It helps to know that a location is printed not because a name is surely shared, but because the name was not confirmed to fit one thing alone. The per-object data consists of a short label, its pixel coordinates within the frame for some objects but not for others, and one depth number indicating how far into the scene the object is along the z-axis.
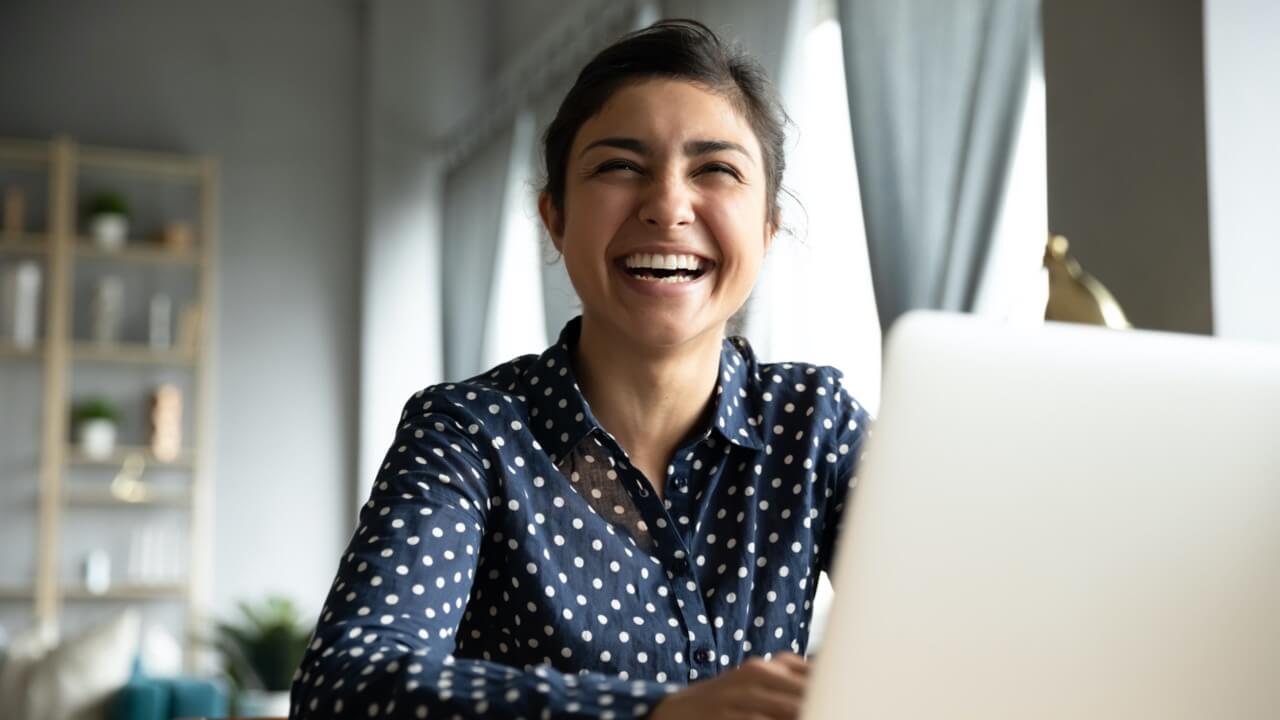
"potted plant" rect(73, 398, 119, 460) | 6.15
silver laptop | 0.52
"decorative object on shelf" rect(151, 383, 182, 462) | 6.27
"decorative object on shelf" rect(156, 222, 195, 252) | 6.32
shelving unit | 6.12
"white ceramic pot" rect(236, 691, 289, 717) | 4.88
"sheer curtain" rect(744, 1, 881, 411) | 3.44
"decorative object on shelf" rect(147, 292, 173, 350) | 6.37
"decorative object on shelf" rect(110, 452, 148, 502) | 6.19
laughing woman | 1.19
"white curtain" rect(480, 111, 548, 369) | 5.59
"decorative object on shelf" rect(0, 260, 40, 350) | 6.13
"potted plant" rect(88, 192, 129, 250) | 6.20
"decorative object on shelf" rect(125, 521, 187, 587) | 6.25
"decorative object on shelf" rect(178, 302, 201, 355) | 6.34
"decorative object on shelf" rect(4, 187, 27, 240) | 6.13
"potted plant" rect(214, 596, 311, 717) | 5.09
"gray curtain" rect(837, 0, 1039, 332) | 2.65
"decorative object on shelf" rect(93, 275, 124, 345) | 6.27
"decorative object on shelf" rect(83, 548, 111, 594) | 6.12
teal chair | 4.10
